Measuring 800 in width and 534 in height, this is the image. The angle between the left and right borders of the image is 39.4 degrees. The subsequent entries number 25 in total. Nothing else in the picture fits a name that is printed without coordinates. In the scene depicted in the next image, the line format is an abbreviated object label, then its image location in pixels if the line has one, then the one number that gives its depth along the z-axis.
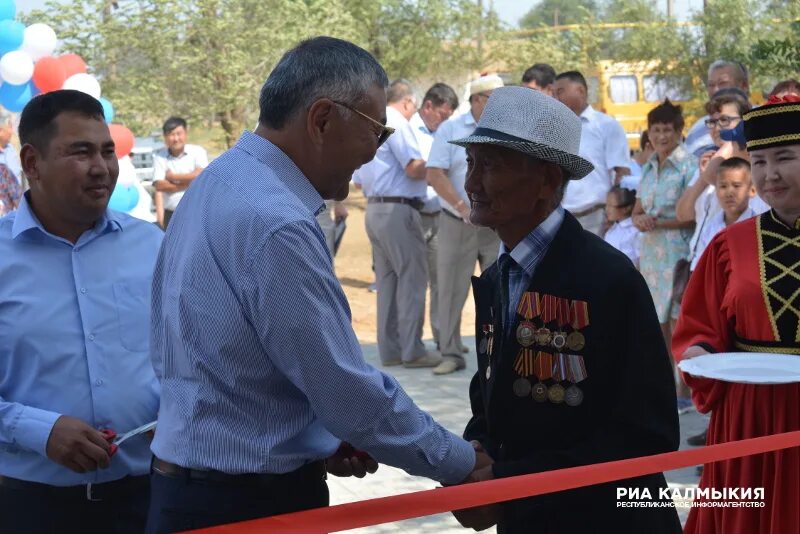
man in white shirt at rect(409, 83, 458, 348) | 10.79
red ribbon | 2.56
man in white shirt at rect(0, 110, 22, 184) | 12.18
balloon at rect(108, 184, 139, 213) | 10.71
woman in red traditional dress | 3.93
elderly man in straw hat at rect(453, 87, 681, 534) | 2.87
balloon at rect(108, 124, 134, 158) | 10.97
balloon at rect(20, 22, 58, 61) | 10.56
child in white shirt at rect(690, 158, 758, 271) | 6.72
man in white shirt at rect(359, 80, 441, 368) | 9.97
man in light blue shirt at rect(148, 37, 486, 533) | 2.49
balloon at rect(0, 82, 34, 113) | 10.53
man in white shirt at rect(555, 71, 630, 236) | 9.40
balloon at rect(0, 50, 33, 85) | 10.27
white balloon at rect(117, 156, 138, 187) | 10.86
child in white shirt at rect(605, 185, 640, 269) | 8.95
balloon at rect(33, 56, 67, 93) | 10.69
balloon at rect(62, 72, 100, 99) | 10.64
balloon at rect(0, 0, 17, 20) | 10.45
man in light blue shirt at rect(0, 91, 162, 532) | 3.38
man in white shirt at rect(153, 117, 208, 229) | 13.68
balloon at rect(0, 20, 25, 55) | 10.35
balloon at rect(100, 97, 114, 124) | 10.80
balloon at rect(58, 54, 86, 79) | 10.97
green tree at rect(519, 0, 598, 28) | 77.12
